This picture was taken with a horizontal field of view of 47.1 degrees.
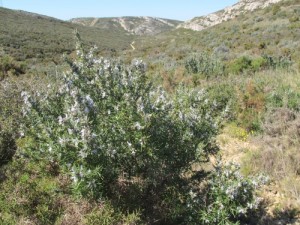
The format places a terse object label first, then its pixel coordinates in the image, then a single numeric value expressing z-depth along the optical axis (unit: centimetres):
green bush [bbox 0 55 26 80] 1914
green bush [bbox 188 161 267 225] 408
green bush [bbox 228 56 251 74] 1341
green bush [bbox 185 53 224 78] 1352
